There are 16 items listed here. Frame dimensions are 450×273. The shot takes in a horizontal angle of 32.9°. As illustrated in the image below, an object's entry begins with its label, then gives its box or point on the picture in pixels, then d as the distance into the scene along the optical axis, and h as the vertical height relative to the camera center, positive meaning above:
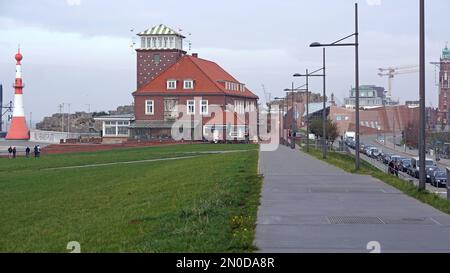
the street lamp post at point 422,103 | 21.64 +0.47
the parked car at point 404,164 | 54.30 -3.30
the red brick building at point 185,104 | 102.25 +2.30
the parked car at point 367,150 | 83.26 -3.43
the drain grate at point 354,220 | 14.56 -1.97
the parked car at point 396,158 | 59.76 -3.15
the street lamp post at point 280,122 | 110.16 -0.29
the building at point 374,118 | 140.00 +0.35
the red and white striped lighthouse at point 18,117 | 98.75 +0.57
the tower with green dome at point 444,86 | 160.25 +7.16
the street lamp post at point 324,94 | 51.41 +1.82
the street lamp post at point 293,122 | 78.75 -0.29
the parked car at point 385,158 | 63.42 -3.43
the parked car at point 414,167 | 47.44 -3.10
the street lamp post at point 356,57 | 35.78 +2.96
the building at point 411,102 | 169.20 +4.00
